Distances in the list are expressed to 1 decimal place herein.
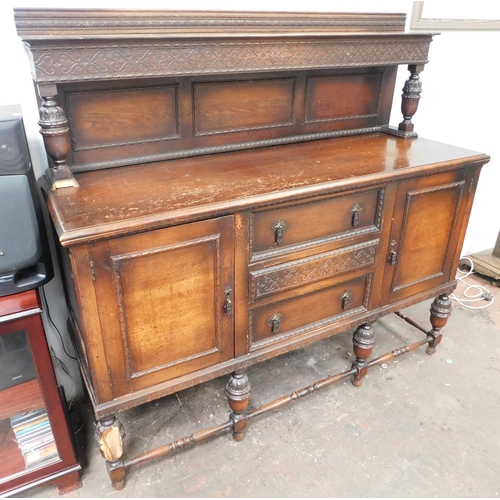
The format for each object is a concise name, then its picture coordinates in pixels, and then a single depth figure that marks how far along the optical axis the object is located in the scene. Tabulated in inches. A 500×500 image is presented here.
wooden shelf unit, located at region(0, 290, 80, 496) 48.4
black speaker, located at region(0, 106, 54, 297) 44.4
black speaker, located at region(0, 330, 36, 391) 51.5
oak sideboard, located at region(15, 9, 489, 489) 47.9
